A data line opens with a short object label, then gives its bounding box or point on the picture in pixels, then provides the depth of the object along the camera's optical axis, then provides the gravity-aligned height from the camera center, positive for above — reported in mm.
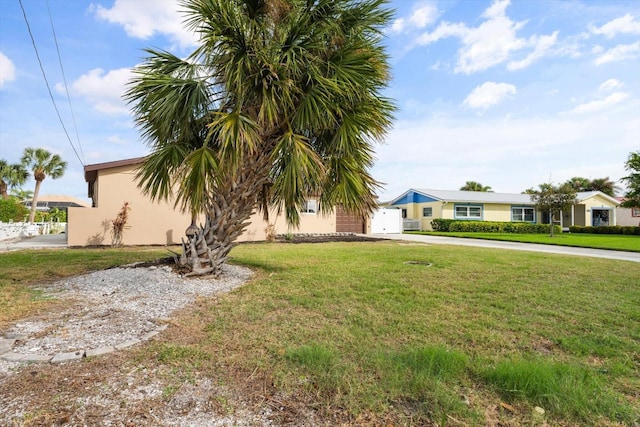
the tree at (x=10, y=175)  29641 +4150
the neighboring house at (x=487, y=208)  27438 +1465
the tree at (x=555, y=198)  19281 +1561
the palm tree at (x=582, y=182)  39531 +5097
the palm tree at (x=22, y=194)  33025 +3000
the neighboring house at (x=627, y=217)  33375 +883
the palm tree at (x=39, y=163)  29719 +5286
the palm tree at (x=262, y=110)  5352 +1903
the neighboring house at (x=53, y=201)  42600 +2730
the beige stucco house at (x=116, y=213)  13031 +315
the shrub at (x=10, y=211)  22312 +815
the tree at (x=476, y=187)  41562 +4635
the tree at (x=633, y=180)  24016 +3279
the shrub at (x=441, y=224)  25519 +79
